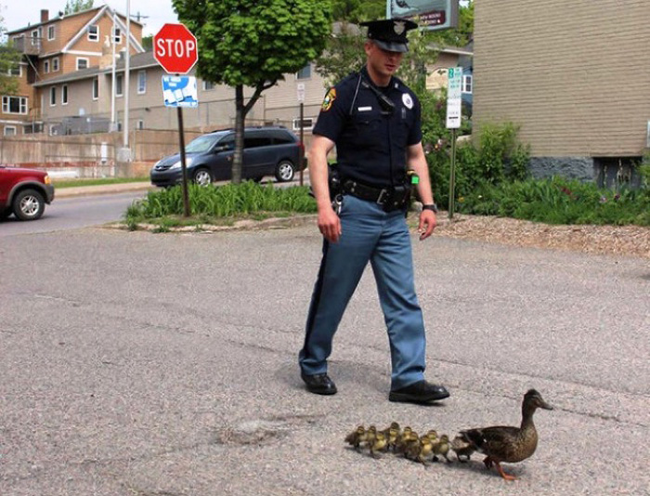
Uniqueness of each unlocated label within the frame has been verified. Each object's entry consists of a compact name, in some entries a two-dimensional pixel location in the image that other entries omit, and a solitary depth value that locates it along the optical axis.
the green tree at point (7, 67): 65.62
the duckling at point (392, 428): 4.48
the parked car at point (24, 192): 18.36
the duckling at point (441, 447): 4.34
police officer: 5.22
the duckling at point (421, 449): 4.35
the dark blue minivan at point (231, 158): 26.16
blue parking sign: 15.13
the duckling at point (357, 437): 4.48
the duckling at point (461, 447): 4.30
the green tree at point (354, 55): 17.27
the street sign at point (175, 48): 15.31
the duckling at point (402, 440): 4.41
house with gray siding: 14.99
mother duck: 4.14
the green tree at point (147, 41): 102.46
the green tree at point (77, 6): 102.19
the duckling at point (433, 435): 4.36
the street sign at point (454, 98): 14.49
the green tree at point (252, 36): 18.36
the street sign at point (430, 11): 20.53
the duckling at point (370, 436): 4.45
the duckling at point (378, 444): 4.43
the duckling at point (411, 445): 4.38
